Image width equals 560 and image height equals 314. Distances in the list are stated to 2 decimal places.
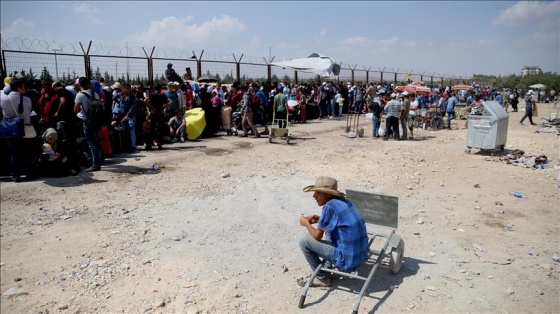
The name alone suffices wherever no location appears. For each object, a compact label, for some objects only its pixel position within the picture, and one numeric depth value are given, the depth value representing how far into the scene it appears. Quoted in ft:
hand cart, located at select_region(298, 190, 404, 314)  14.03
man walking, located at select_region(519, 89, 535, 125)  63.87
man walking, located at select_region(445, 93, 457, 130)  57.82
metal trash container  35.70
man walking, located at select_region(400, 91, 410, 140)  45.29
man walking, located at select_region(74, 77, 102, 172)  25.62
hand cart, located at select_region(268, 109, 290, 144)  40.04
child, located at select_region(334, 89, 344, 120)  69.21
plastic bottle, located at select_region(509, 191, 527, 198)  24.36
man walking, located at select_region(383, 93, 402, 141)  43.78
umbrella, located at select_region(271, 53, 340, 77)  44.91
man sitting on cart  12.54
